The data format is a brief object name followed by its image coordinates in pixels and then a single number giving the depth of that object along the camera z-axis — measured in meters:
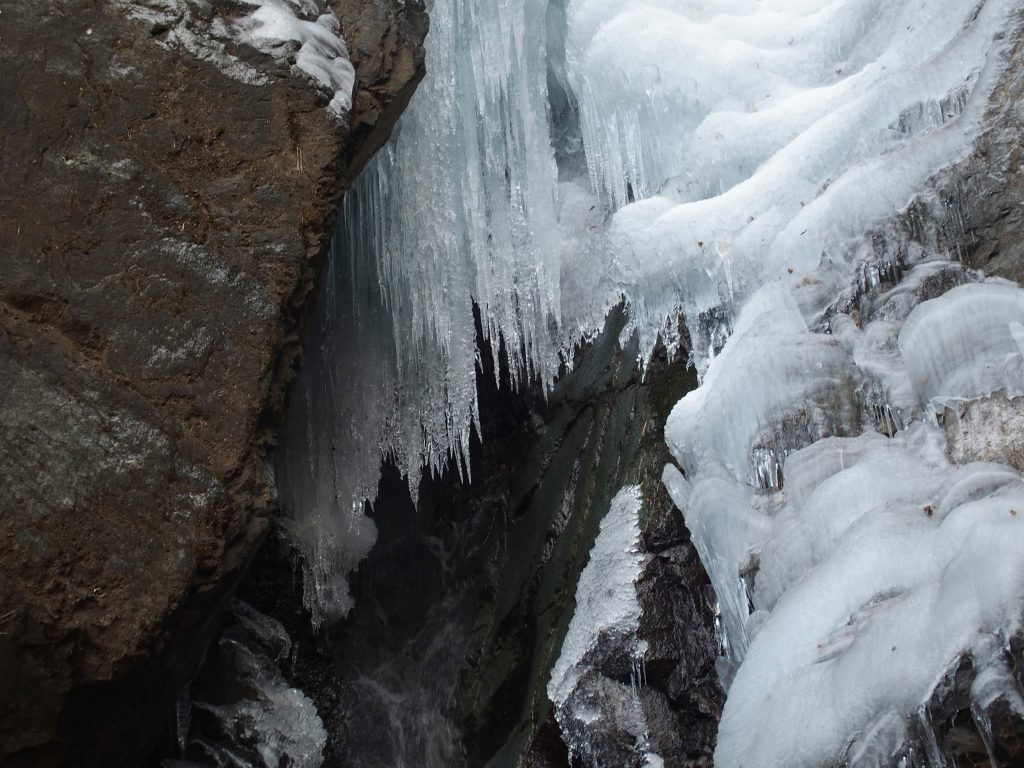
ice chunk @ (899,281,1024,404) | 2.78
